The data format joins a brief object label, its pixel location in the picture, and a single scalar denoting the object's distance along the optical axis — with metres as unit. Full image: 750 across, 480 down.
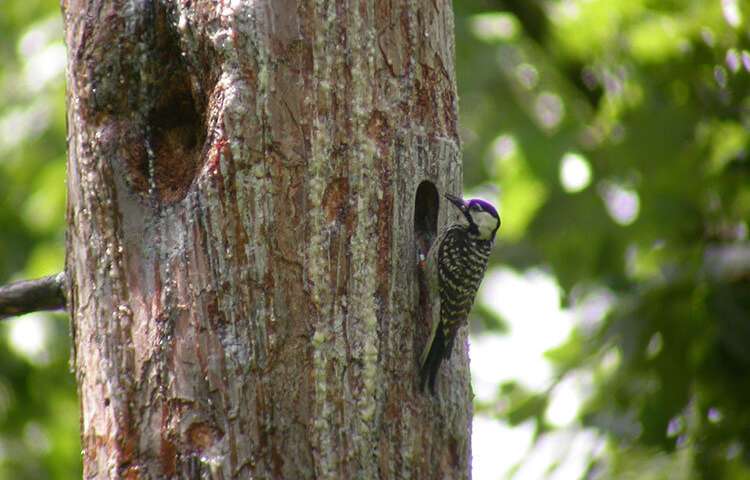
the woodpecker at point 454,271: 7.76
